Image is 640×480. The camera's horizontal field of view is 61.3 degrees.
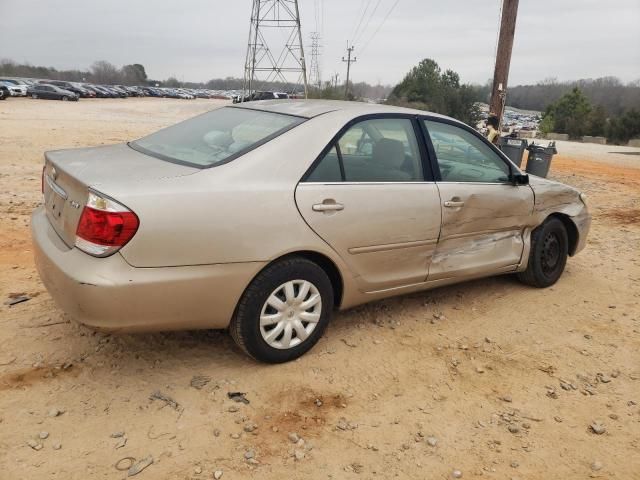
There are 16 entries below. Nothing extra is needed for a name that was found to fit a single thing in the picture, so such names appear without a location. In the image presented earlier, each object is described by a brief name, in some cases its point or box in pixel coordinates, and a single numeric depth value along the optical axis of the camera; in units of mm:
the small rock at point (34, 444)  2525
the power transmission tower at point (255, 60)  38469
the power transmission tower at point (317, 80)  62822
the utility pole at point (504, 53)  10750
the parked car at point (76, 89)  53844
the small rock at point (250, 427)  2742
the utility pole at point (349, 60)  72812
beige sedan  2701
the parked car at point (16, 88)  44375
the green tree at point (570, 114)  48312
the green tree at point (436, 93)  39062
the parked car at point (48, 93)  45406
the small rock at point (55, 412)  2754
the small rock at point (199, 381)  3091
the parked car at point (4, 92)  37931
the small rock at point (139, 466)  2402
